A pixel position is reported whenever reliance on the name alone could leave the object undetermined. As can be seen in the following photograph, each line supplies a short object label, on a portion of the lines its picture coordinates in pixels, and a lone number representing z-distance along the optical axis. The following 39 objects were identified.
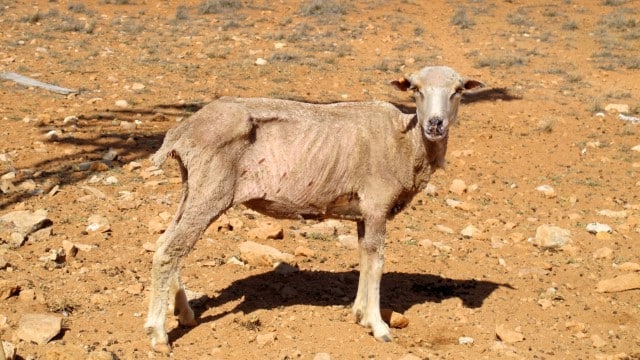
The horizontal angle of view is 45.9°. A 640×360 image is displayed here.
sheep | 5.30
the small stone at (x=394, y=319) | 6.04
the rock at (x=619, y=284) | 7.03
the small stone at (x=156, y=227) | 7.55
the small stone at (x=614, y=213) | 9.16
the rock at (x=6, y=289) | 5.94
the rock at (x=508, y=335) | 5.85
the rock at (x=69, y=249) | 6.87
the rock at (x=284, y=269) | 6.95
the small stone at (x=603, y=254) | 7.87
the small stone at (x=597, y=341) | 5.90
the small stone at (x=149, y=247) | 7.13
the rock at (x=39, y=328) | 5.25
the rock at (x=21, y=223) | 7.15
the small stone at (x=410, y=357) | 5.26
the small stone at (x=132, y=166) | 9.62
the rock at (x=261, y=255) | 7.05
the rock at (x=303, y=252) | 7.36
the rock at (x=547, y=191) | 9.85
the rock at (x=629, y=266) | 7.51
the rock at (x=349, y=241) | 7.70
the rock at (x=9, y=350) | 4.81
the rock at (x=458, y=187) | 9.82
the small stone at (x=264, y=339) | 5.48
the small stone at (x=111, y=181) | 9.03
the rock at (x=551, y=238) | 8.12
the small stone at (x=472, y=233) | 8.30
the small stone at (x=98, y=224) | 7.53
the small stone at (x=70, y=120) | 11.52
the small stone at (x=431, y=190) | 9.66
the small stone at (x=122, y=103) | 12.86
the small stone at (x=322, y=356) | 5.24
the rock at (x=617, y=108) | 14.28
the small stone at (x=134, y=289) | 6.30
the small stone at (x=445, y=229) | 8.42
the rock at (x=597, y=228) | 8.58
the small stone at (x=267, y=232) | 7.68
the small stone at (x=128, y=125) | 11.60
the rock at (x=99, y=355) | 4.86
